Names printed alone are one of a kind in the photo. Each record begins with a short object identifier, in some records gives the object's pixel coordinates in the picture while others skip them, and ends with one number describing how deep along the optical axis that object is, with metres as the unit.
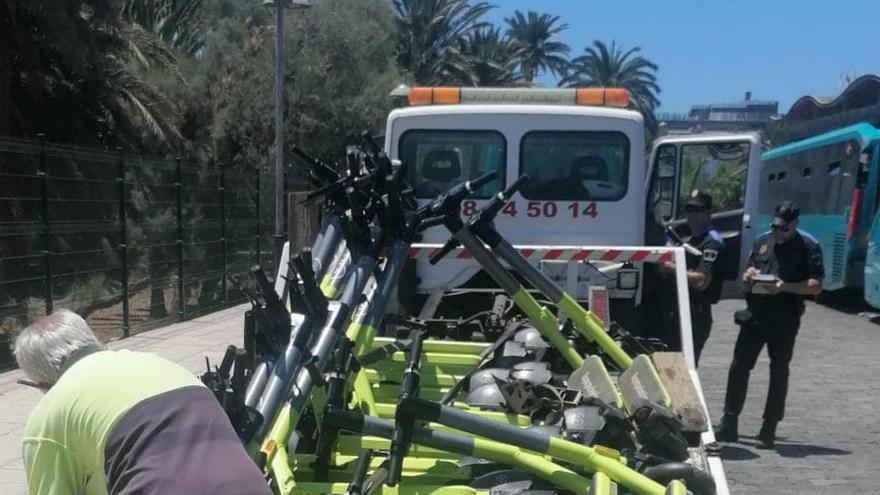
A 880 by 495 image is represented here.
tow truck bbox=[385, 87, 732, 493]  7.91
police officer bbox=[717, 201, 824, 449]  7.34
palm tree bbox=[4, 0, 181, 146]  16.17
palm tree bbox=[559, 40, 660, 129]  65.44
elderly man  2.53
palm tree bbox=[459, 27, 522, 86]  52.53
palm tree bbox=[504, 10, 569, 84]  60.81
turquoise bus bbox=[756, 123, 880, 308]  16.83
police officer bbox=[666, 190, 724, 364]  7.56
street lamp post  14.67
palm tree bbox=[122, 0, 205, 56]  32.94
